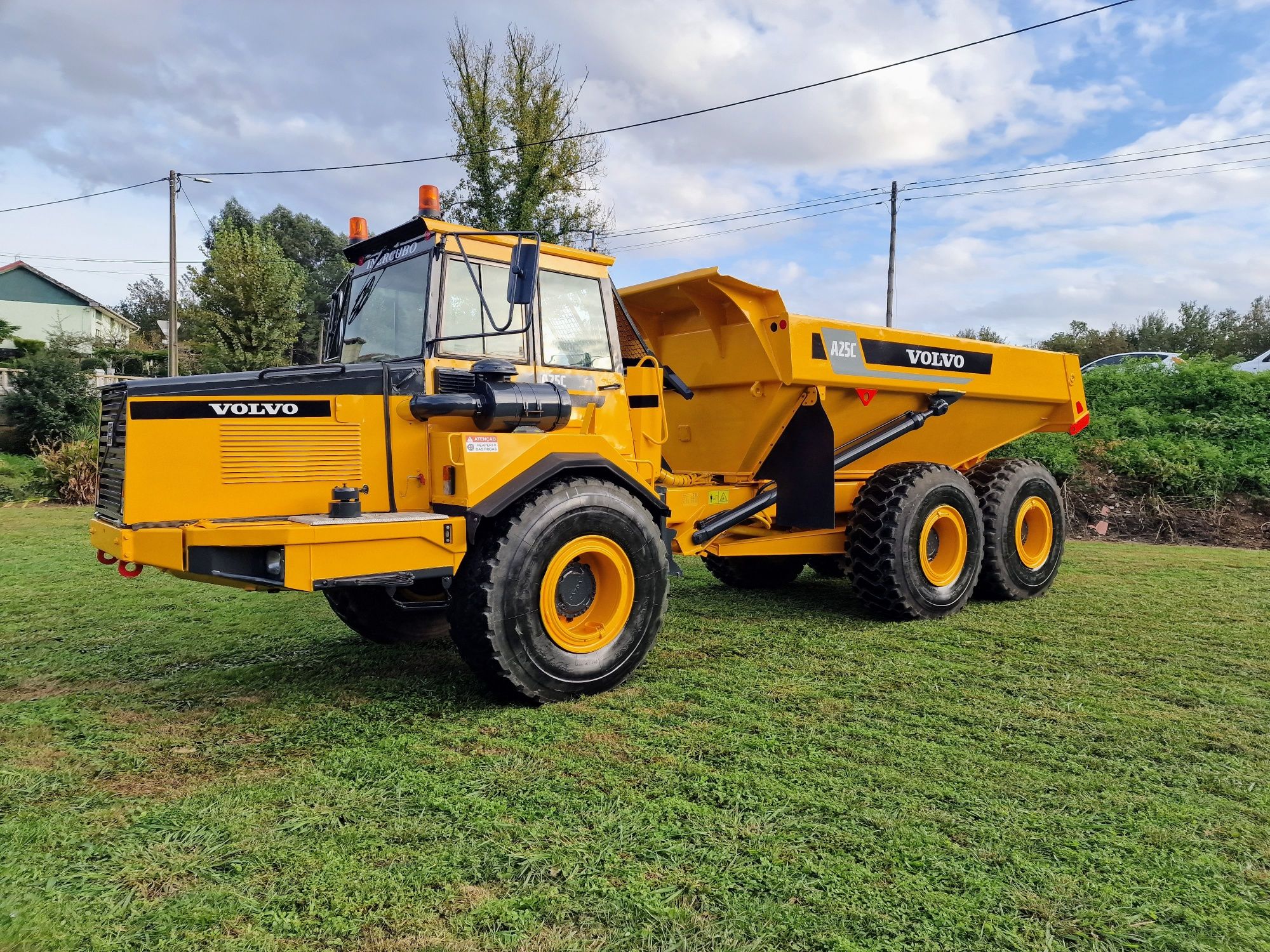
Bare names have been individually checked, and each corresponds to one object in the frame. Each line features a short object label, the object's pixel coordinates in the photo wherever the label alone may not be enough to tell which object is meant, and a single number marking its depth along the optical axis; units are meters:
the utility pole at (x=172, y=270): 20.19
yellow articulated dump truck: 4.07
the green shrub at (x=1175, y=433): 12.24
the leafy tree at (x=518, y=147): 19.48
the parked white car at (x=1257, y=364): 17.72
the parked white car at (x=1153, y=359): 15.30
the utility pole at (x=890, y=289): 25.81
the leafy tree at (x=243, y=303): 20.94
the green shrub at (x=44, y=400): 18.97
